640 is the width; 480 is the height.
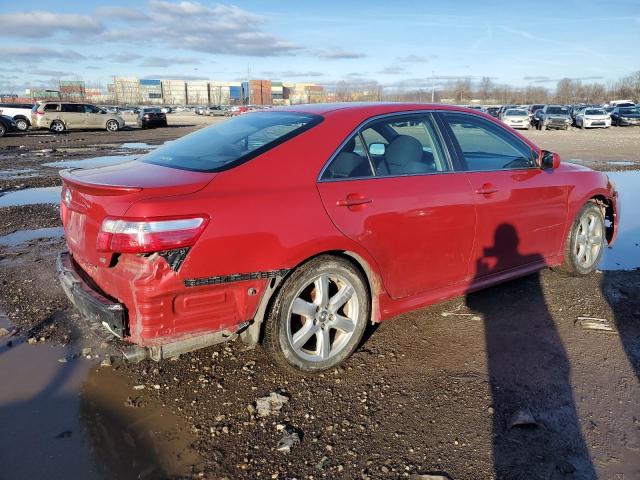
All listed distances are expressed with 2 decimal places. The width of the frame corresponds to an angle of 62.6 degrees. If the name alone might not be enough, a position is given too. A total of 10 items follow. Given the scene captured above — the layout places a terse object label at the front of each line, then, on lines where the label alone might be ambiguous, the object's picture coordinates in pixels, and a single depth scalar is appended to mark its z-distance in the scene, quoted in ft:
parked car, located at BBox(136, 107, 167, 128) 117.08
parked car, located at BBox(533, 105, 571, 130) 116.26
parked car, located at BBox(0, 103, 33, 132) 97.30
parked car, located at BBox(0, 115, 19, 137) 86.09
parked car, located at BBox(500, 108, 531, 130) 115.48
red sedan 9.05
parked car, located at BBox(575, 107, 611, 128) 119.55
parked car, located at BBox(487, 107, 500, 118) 149.69
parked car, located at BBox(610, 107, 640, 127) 129.80
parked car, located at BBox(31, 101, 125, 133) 94.48
